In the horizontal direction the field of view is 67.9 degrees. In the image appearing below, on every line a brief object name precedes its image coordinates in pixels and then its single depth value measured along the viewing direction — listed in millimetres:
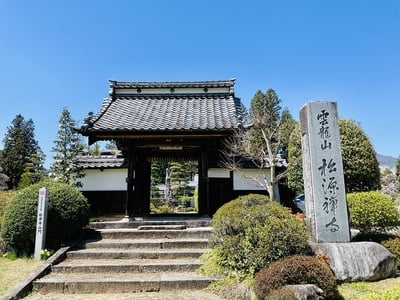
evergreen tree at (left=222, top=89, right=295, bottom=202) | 12180
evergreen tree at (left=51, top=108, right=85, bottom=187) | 13078
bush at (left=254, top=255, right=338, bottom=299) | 4520
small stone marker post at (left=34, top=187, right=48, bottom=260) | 7059
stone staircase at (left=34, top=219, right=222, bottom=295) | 5500
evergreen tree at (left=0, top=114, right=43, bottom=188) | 34094
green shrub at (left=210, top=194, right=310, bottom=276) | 5289
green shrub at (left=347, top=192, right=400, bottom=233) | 6746
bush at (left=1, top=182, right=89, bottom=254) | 7227
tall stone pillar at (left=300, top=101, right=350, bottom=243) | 6105
